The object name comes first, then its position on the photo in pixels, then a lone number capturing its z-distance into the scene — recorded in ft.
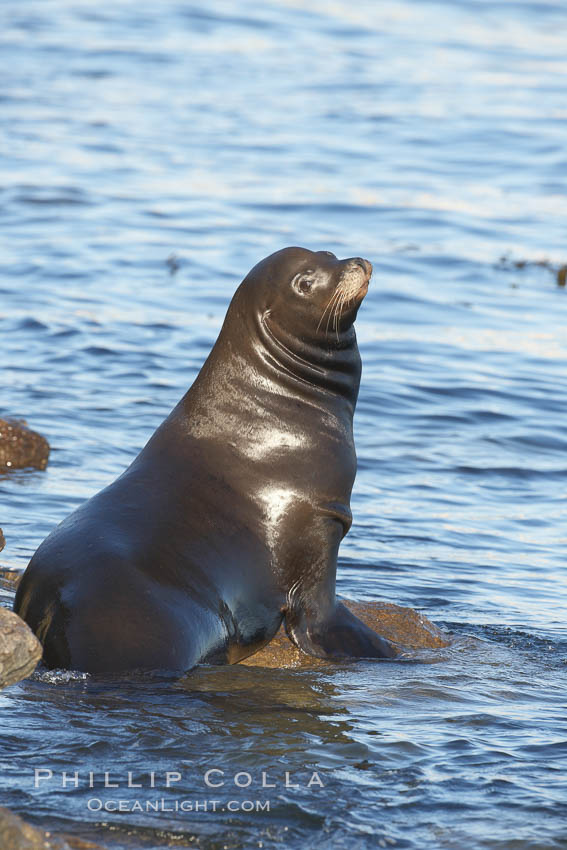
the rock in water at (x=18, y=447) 64.13
